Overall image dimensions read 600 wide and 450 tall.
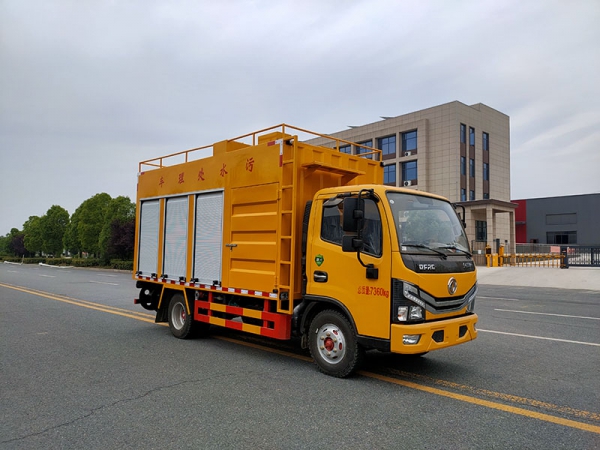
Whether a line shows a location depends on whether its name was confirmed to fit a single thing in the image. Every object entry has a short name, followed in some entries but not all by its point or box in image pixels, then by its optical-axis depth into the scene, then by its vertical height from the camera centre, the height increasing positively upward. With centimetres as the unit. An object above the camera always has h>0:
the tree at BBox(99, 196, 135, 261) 4312 +235
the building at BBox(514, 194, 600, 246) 6138 +586
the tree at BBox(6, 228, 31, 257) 9519 +87
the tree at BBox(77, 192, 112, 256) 5453 +349
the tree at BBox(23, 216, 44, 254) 7556 +206
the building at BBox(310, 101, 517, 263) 4719 +1208
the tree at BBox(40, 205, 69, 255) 7269 +355
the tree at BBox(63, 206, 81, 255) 6377 +234
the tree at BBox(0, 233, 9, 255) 15540 +162
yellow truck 508 +1
